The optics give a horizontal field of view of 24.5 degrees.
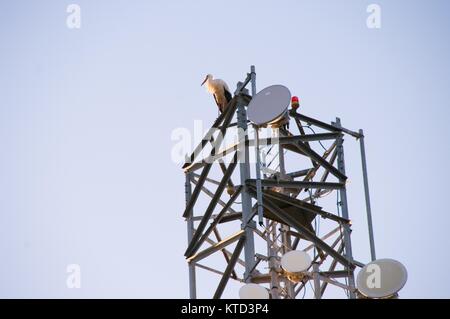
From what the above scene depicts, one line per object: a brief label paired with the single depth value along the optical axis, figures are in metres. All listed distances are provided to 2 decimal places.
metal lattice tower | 22.78
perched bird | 26.61
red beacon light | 25.41
